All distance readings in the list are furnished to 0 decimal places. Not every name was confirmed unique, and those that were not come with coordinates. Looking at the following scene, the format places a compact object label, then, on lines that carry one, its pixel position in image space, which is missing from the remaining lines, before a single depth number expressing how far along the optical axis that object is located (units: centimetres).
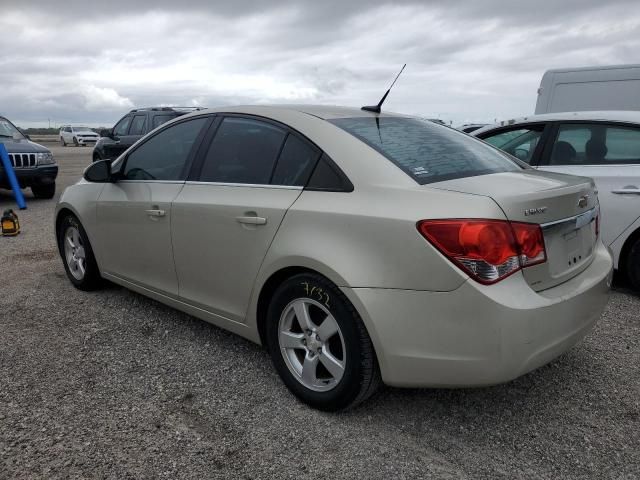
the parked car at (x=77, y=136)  3869
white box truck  765
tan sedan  220
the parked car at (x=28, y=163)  982
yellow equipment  703
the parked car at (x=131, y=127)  1307
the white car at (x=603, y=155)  437
